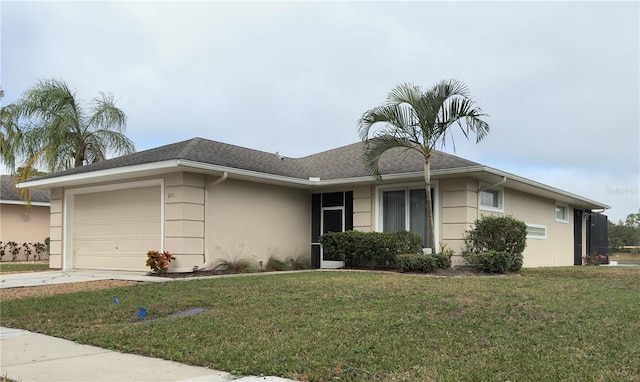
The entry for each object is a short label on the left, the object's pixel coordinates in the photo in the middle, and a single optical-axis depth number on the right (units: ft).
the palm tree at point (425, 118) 42.32
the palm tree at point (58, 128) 75.25
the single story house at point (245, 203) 45.09
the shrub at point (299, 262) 54.46
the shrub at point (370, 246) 46.91
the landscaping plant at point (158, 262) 42.60
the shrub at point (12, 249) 78.96
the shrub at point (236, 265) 47.09
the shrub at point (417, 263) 42.63
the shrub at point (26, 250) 80.74
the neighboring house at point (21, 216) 79.51
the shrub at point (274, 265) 51.52
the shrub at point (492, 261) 42.45
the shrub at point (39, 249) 81.09
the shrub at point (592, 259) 76.33
